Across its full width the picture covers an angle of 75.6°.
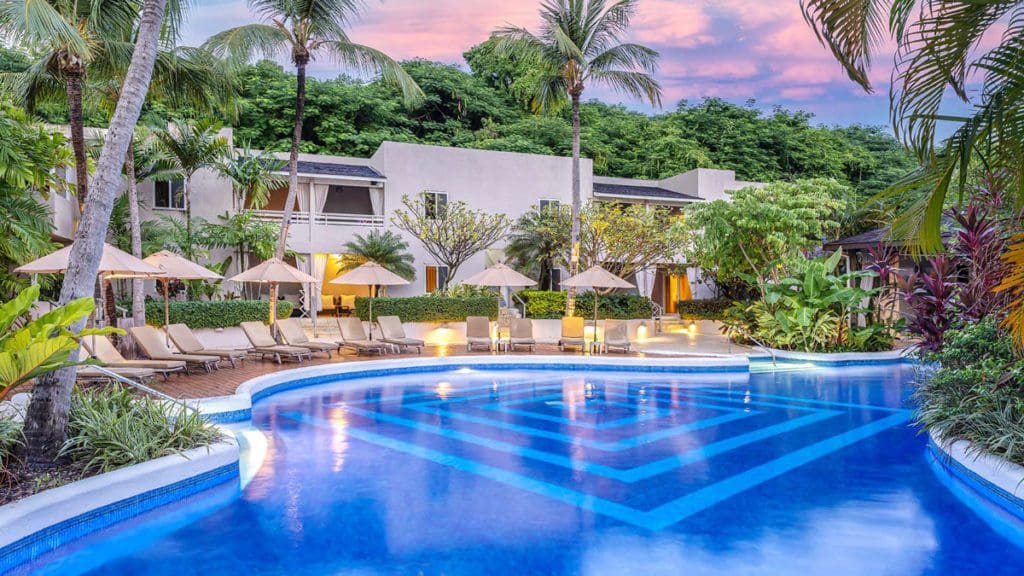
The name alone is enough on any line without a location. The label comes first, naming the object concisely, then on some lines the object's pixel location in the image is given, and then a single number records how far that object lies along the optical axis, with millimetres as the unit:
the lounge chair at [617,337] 16938
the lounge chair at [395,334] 16734
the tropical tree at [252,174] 21141
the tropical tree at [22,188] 12812
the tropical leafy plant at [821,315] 16969
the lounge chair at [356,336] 16750
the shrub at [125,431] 6277
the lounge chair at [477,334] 17719
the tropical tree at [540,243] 23938
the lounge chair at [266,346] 14568
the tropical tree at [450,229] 22891
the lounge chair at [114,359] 11242
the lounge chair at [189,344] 13500
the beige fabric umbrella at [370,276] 17281
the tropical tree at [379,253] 22984
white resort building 22359
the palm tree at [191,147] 19219
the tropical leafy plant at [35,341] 5121
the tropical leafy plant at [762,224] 18750
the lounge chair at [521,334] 17359
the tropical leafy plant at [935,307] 10789
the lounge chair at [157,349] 12328
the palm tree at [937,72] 3943
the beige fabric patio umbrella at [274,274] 15320
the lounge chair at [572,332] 17531
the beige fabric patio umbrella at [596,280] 16953
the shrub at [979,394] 6703
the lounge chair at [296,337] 15703
